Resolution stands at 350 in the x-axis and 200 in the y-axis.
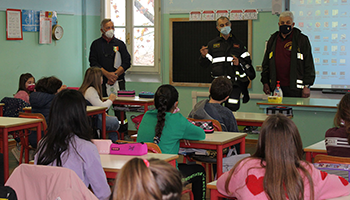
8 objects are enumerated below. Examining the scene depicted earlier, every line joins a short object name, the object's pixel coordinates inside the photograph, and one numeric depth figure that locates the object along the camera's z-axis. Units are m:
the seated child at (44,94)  4.65
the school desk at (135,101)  6.16
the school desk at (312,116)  4.64
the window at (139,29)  7.44
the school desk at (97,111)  5.14
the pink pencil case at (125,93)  6.54
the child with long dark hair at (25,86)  5.65
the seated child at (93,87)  5.38
